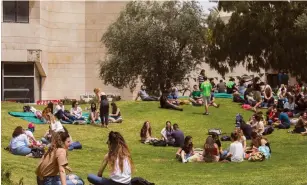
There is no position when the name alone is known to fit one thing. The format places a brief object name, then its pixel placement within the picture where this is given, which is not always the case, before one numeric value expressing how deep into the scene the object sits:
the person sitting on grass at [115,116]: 29.01
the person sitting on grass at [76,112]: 28.39
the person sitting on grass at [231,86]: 38.16
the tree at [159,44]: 42.81
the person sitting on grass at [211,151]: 19.41
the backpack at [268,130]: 26.38
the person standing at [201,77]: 36.88
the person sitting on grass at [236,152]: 19.23
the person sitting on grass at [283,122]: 27.72
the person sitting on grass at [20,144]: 19.89
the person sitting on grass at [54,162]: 9.99
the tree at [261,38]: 43.22
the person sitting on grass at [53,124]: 22.42
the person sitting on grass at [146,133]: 25.05
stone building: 47.31
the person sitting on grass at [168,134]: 24.12
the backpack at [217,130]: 26.58
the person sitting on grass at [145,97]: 35.25
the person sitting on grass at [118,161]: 10.48
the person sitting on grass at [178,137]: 23.75
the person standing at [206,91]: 30.53
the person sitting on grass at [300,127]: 26.28
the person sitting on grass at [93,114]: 28.11
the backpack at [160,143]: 24.00
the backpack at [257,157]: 19.33
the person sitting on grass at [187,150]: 19.78
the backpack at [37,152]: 19.67
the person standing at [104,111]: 26.89
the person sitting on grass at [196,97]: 33.47
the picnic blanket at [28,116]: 27.85
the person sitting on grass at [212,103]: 33.26
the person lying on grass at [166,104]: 32.08
